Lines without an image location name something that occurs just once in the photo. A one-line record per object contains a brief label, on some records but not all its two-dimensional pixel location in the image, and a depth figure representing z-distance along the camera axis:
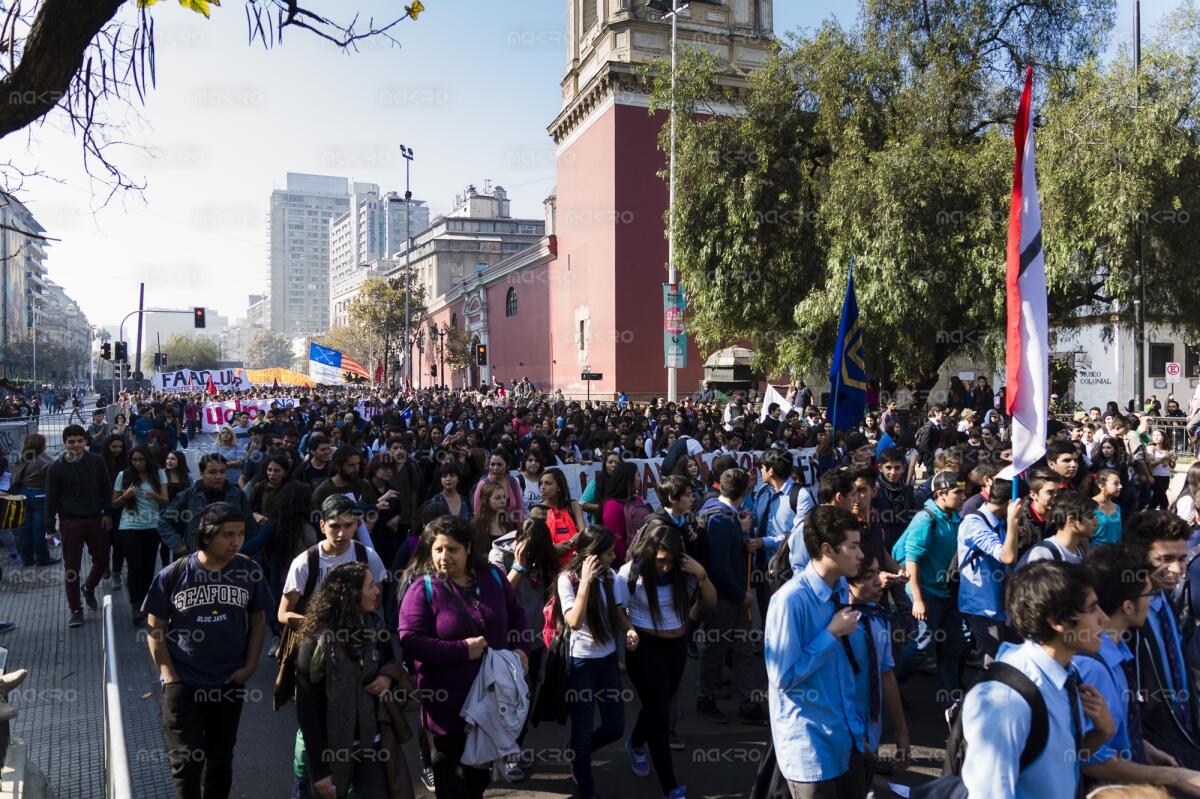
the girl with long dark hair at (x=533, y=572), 5.45
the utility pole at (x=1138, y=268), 16.31
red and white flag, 5.16
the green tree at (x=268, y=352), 163.12
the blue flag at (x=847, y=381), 10.57
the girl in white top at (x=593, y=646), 4.68
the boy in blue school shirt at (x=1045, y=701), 2.57
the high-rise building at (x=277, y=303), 198.62
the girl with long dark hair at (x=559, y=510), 6.64
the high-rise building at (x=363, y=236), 149.21
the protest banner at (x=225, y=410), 24.80
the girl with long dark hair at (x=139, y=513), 8.10
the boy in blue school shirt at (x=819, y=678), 3.36
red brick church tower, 32.91
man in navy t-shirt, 4.21
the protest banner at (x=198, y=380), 35.54
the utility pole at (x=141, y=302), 35.27
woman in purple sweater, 4.02
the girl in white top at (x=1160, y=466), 11.93
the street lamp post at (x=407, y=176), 46.73
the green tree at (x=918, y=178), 16.30
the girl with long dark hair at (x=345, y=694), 3.81
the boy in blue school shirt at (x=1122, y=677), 2.88
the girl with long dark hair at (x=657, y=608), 4.87
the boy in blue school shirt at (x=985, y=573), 5.32
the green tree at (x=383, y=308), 65.75
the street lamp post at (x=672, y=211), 21.86
